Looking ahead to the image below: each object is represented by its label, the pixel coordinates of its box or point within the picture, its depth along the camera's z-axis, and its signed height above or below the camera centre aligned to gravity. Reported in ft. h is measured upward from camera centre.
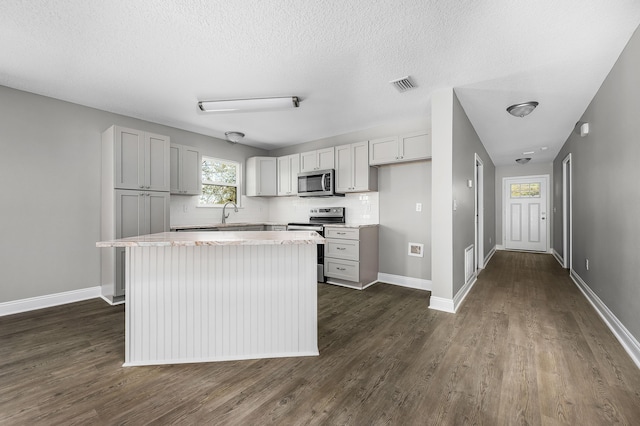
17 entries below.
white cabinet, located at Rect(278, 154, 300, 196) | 17.29 +2.43
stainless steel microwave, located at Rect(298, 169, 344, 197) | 15.20 +1.65
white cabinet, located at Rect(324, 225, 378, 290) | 13.46 -2.06
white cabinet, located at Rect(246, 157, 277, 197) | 18.06 +2.37
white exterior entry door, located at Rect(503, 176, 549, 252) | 24.95 +0.04
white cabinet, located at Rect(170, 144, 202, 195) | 14.37 +2.24
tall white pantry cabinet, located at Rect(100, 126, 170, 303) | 11.46 +0.96
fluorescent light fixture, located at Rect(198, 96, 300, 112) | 10.53 +4.09
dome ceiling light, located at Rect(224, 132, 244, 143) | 14.76 +4.02
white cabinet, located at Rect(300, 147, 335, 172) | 15.58 +3.03
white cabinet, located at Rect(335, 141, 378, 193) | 14.24 +2.24
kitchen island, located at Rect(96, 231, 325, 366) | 6.89 -2.13
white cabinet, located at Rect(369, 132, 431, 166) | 12.58 +2.98
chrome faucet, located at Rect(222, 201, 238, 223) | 17.04 +0.11
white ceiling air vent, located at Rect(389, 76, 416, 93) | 9.44 +4.40
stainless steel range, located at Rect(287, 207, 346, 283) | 14.87 -0.43
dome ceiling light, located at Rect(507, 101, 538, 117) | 11.21 +4.17
